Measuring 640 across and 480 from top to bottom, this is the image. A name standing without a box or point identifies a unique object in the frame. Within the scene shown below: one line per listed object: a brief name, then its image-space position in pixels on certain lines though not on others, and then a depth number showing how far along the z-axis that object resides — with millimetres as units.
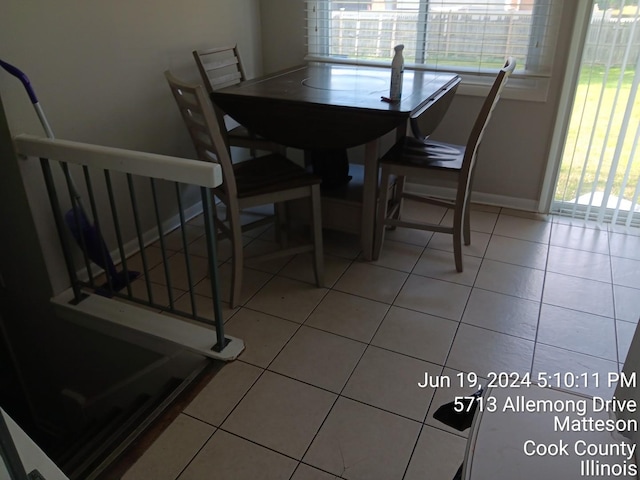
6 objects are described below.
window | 2814
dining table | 2158
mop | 1983
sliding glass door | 2576
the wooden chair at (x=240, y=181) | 1914
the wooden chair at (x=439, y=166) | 2232
